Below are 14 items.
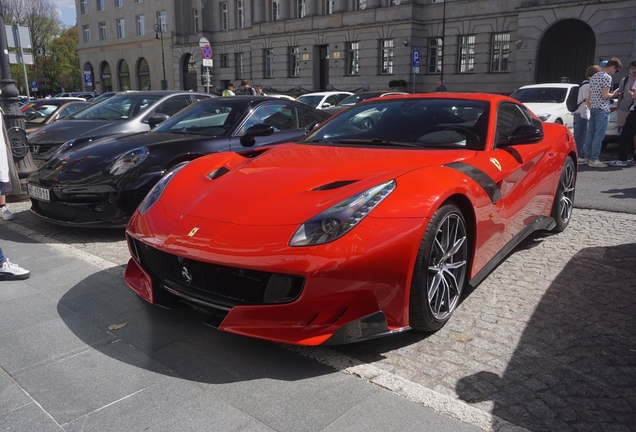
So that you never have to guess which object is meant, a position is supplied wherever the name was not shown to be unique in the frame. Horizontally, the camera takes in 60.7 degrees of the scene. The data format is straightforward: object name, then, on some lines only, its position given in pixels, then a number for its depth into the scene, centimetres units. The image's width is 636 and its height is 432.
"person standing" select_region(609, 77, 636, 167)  957
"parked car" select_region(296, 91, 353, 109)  1736
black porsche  514
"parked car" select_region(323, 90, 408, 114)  1627
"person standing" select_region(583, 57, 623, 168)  928
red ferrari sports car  264
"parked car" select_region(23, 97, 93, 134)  1275
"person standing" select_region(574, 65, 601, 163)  972
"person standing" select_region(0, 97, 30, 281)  413
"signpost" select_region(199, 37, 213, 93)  1683
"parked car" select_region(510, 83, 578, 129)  1212
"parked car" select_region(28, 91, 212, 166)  808
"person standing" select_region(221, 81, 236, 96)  1606
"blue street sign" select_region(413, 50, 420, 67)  2483
